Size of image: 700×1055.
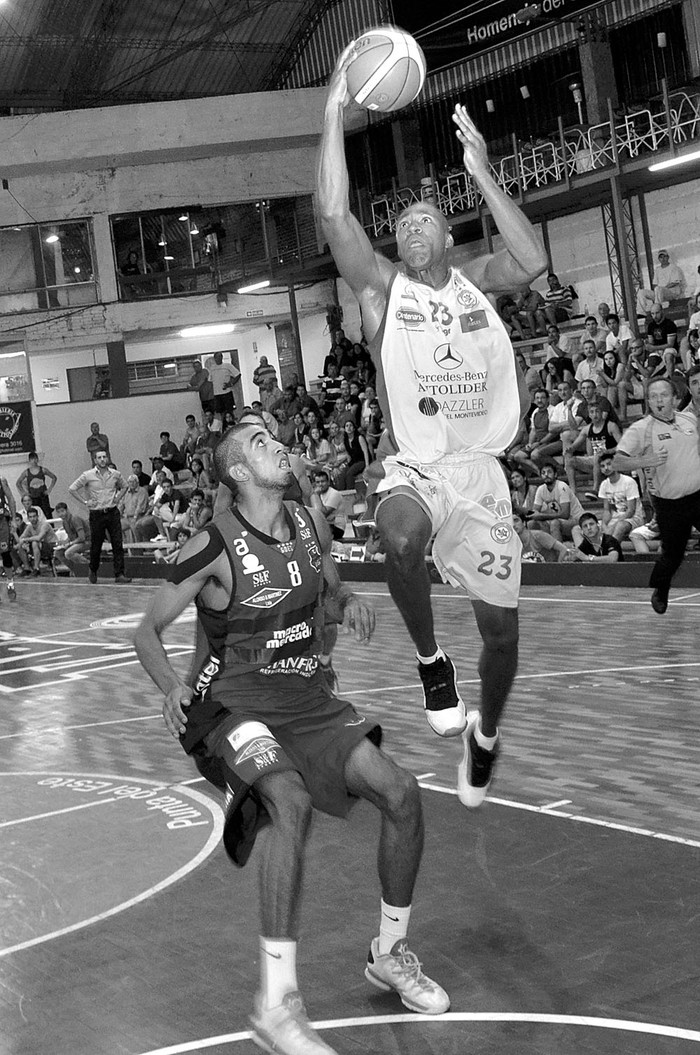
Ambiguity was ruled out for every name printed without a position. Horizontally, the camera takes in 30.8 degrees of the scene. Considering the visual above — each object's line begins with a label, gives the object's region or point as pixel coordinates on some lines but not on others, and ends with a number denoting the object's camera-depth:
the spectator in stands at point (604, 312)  19.23
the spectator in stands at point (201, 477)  21.56
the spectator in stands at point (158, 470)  22.75
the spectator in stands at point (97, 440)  25.03
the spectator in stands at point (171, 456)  25.28
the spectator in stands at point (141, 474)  24.49
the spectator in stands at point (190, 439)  26.28
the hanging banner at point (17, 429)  28.66
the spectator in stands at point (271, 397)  25.26
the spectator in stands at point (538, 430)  16.27
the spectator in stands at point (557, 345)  19.28
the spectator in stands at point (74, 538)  21.73
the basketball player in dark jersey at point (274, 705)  3.57
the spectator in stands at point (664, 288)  19.66
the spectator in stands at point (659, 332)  17.25
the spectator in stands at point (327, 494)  17.00
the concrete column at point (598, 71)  22.78
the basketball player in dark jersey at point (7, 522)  19.88
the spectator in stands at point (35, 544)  22.64
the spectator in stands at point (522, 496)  14.40
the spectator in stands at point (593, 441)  15.45
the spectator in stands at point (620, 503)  13.62
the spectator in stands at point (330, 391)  24.33
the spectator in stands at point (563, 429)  15.86
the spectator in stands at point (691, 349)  15.74
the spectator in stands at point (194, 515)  19.25
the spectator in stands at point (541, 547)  14.05
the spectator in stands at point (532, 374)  18.17
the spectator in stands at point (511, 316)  21.95
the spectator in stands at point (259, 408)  21.13
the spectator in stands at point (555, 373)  18.11
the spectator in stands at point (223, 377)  29.70
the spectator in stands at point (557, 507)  14.12
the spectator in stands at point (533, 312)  21.84
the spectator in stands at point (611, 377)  17.05
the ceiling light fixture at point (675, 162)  19.17
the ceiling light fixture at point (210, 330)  31.05
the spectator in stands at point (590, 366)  17.72
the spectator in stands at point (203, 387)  29.11
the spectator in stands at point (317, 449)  20.38
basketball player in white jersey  4.86
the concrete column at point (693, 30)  21.61
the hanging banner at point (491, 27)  22.50
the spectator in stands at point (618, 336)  17.58
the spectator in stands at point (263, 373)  27.84
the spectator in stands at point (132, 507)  22.36
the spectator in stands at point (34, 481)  23.64
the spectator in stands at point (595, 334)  19.16
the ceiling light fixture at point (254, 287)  28.42
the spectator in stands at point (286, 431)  23.02
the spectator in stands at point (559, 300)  21.81
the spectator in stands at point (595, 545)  13.40
